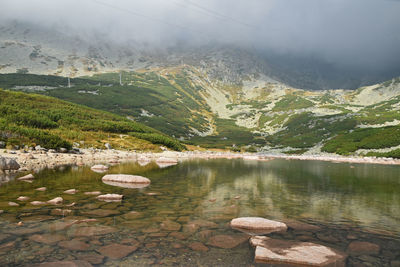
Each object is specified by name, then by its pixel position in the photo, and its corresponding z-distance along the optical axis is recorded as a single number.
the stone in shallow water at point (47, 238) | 8.62
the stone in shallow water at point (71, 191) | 16.70
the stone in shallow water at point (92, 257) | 7.36
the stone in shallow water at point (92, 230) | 9.50
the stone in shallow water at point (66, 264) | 6.91
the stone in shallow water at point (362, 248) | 8.91
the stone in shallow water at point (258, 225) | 10.91
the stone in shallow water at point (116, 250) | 7.85
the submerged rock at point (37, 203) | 13.18
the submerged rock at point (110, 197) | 15.17
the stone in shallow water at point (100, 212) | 11.99
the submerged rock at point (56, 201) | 13.68
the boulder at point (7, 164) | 23.94
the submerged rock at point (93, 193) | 16.22
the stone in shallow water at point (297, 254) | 7.74
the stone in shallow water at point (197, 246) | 8.76
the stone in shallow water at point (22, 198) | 14.07
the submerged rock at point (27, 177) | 20.42
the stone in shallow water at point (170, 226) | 10.74
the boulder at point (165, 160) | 44.91
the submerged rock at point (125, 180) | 20.85
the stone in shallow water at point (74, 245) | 8.24
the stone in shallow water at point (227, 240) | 9.20
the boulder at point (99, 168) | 28.72
